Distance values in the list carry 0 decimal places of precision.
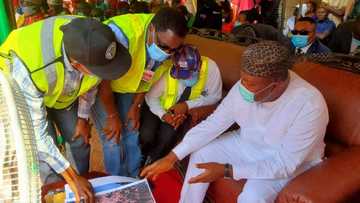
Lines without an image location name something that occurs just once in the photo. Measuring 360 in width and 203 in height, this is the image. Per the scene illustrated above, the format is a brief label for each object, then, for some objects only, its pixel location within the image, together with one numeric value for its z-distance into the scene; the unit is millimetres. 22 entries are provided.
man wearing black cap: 1306
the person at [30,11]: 4052
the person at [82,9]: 4977
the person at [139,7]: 4577
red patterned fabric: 2041
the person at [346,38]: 2754
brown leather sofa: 1403
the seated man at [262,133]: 1476
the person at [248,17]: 4161
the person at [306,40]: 2684
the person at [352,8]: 3748
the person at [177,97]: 2039
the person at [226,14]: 4785
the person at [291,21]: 3690
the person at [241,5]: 4543
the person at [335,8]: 3753
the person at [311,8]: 3887
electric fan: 504
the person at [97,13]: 4938
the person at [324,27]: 3293
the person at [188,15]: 4398
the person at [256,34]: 2686
